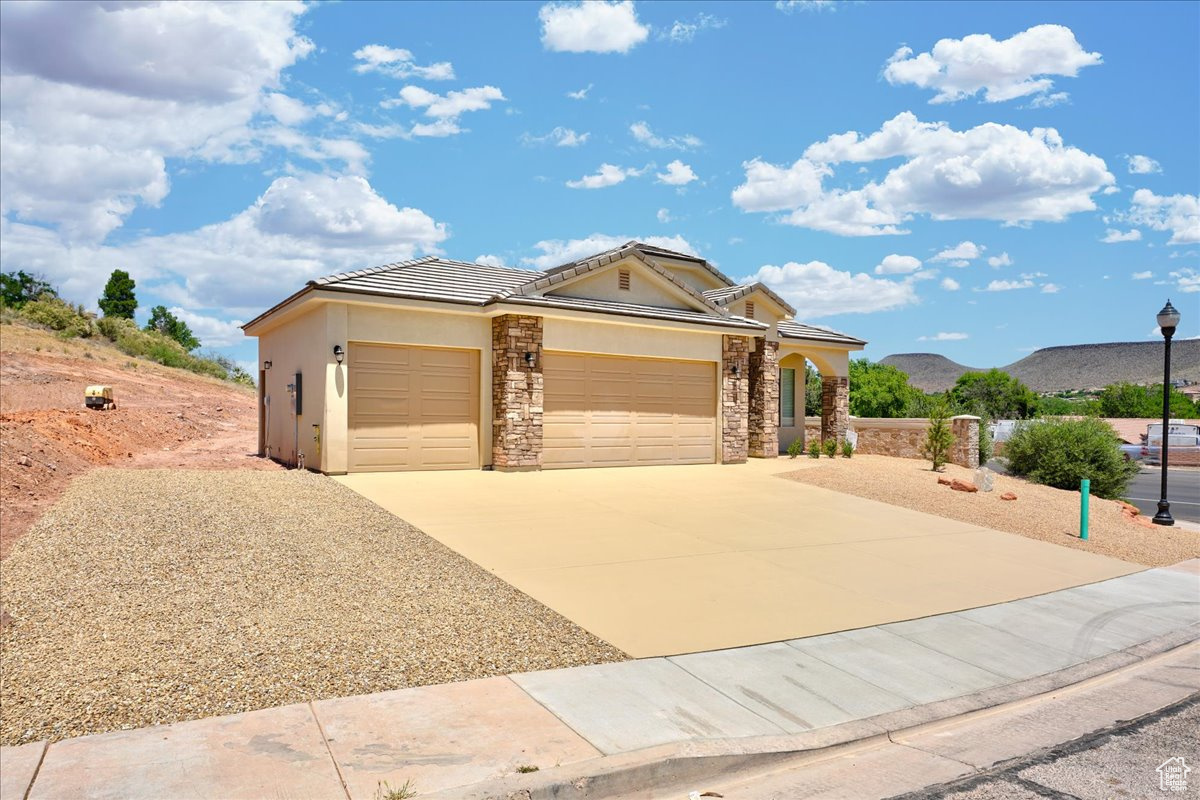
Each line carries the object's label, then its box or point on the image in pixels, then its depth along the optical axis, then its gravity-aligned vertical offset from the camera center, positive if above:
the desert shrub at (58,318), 45.09 +3.59
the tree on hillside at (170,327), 61.22 +4.32
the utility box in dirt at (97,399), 25.98 -0.52
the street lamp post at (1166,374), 16.09 +0.54
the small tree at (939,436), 21.31 -1.03
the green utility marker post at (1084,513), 13.34 -1.87
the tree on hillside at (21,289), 50.78 +5.96
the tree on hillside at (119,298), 57.22 +6.05
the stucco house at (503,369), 16.00 +0.45
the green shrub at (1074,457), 19.19 -1.41
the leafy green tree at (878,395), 50.16 +0.04
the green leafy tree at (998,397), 60.16 +0.05
